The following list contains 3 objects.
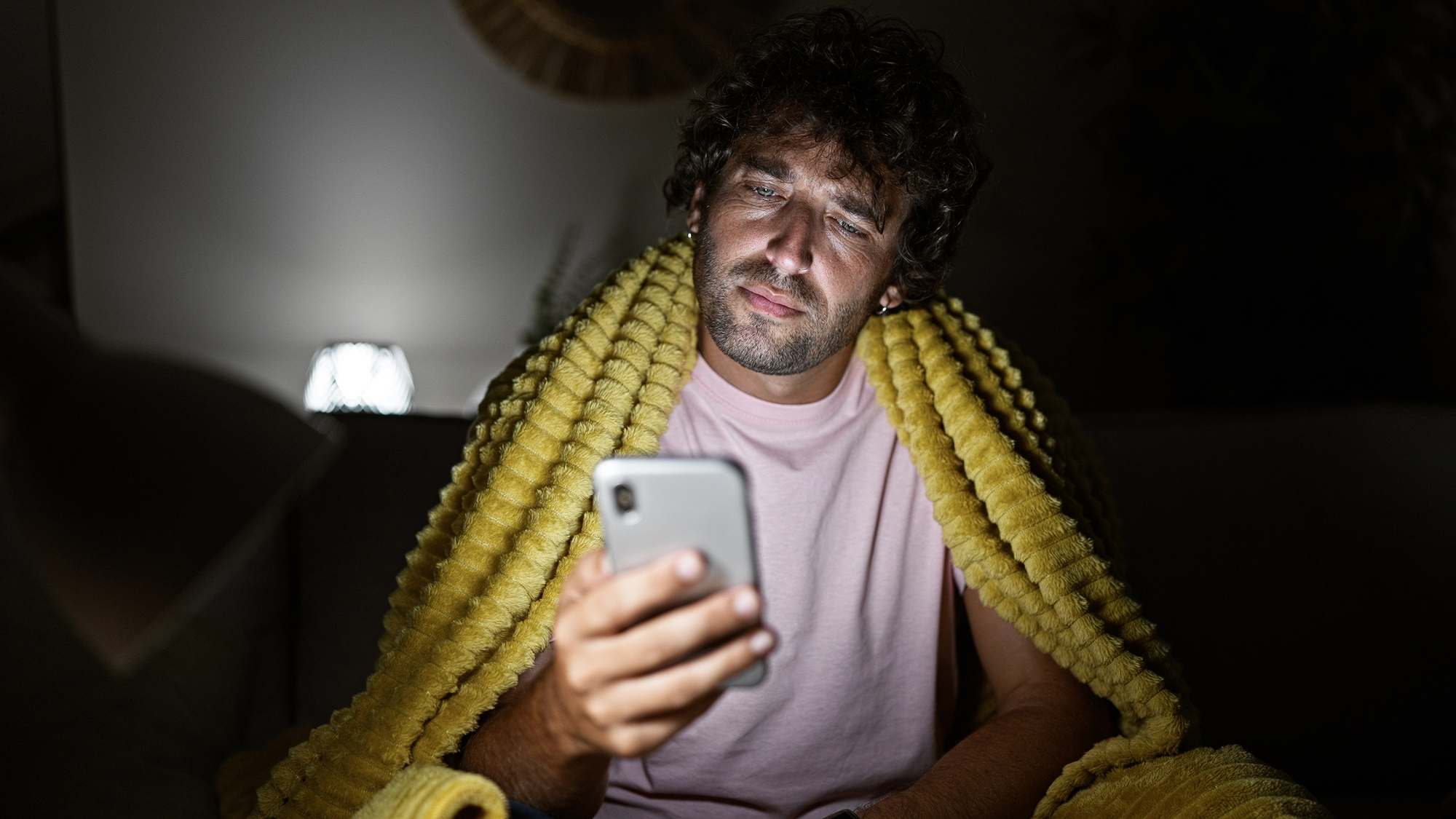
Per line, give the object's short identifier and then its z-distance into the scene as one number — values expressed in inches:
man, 45.1
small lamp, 100.3
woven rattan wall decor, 104.2
